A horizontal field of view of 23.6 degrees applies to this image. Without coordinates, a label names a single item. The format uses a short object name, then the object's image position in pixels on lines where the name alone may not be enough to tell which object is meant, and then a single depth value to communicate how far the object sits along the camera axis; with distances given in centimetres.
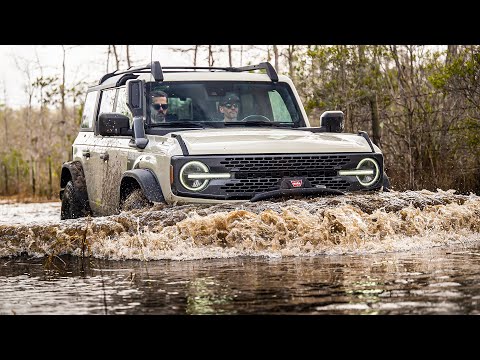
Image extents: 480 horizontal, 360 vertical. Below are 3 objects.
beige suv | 1024
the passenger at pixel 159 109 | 1145
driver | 1169
